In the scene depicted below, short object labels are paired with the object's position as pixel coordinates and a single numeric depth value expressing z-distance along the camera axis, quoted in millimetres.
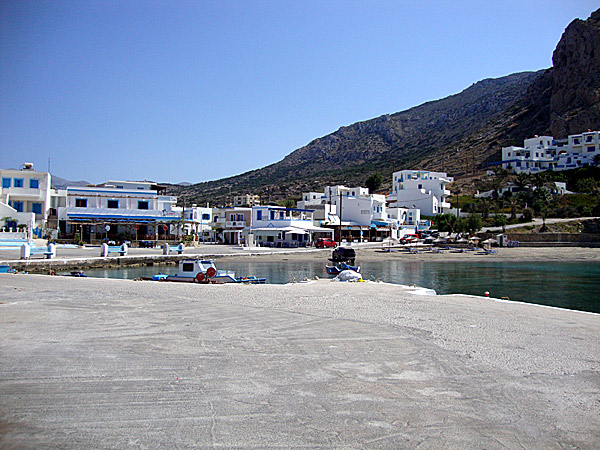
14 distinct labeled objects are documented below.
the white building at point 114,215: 55594
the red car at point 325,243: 65069
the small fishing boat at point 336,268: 33938
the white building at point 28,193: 52531
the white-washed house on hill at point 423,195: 93625
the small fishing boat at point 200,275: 24891
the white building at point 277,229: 65938
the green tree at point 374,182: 130625
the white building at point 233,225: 70019
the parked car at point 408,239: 71562
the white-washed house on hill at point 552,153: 105512
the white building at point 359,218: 75688
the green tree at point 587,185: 88062
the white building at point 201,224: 69312
